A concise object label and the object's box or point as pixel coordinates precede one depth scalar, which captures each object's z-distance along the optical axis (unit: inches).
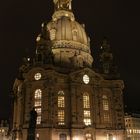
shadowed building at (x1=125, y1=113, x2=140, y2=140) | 4495.6
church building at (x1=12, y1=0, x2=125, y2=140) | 2802.7
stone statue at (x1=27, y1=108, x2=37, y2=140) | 1581.0
